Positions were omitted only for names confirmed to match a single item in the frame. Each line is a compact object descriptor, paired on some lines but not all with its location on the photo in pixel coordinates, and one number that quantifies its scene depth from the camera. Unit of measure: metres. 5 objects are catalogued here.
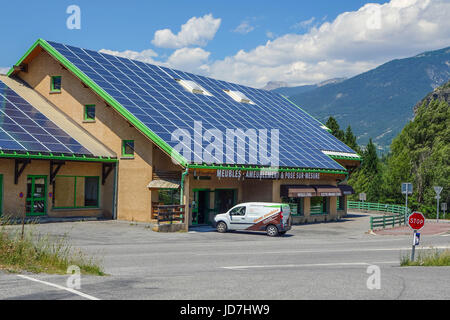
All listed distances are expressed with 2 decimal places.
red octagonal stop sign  17.42
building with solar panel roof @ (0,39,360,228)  28.03
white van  27.80
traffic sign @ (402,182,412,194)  36.49
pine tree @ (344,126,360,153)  73.14
